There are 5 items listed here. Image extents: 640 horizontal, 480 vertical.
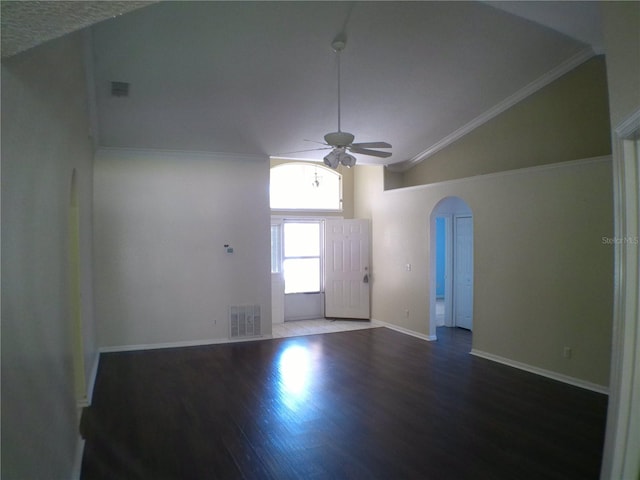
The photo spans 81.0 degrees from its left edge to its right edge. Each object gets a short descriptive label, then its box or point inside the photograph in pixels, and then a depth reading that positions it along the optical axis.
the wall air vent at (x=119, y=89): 3.82
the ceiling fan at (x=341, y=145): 3.51
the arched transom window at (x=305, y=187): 7.48
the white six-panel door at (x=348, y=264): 7.41
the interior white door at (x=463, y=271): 6.64
